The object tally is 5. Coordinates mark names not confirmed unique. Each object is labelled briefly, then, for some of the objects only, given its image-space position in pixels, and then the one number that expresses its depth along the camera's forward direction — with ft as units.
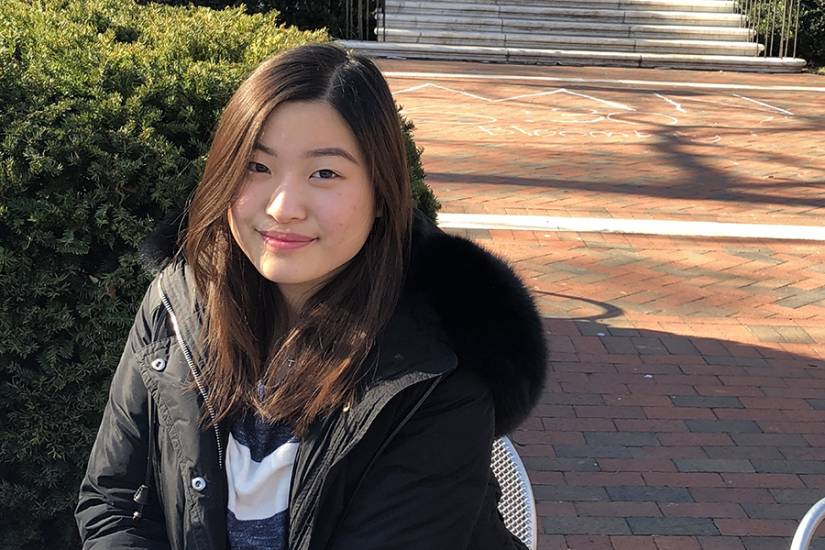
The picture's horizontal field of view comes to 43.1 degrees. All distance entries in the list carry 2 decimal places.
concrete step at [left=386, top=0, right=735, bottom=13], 53.16
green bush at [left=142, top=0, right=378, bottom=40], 50.85
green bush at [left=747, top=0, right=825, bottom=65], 50.80
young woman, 5.98
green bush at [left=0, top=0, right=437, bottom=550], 8.96
